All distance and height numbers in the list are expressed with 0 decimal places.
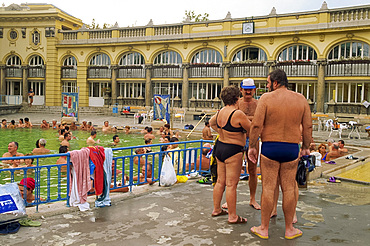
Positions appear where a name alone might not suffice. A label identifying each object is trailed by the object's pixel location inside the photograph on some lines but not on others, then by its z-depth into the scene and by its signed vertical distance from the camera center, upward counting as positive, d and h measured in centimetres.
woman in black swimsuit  525 -55
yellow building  2539 +450
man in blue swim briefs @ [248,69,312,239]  468 -36
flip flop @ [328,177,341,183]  833 -158
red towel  605 -95
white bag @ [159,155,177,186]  742 -133
